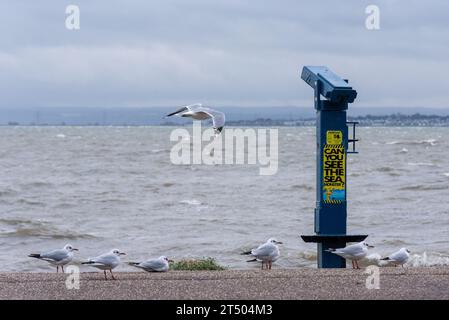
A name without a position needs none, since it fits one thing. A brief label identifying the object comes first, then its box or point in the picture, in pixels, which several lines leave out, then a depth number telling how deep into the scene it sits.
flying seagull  11.06
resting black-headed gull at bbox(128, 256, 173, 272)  11.79
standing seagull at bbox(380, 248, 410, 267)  12.58
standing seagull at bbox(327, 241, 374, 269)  11.76
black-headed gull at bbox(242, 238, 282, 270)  12.34
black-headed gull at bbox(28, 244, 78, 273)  12.27
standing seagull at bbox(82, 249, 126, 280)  11.16
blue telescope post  12.20
